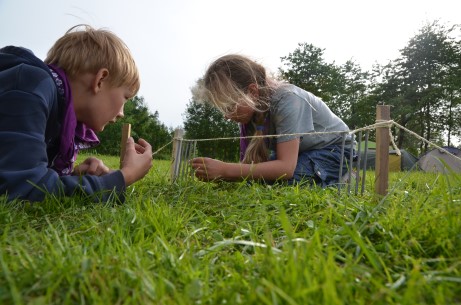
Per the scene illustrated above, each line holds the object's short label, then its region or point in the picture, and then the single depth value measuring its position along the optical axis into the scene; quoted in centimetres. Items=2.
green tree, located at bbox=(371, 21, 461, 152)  2755
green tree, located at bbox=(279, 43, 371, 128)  3155
